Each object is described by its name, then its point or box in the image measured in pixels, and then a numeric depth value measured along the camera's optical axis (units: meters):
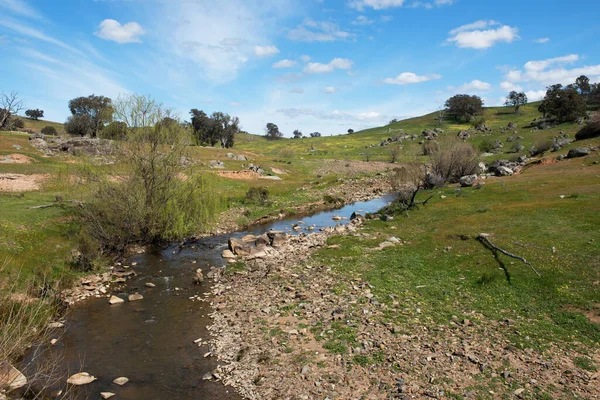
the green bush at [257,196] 43.75
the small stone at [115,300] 18.77
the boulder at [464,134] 106.62
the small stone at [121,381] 12.43
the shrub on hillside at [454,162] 50.75
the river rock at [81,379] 12.29
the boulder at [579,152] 50.66
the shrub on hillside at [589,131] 61.06
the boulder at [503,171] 50.79
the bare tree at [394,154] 96.05
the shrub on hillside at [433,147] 54.53
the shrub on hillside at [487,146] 83.55
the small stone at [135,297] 19.22
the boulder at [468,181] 44.35
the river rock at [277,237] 28.16
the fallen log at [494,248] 17.91
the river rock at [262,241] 28.20
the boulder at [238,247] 26.66
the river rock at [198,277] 21.55
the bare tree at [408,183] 36.52
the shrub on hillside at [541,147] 65.88
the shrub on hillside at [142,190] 24.38
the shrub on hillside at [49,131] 102.91
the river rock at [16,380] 10.86
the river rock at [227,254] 26.11
